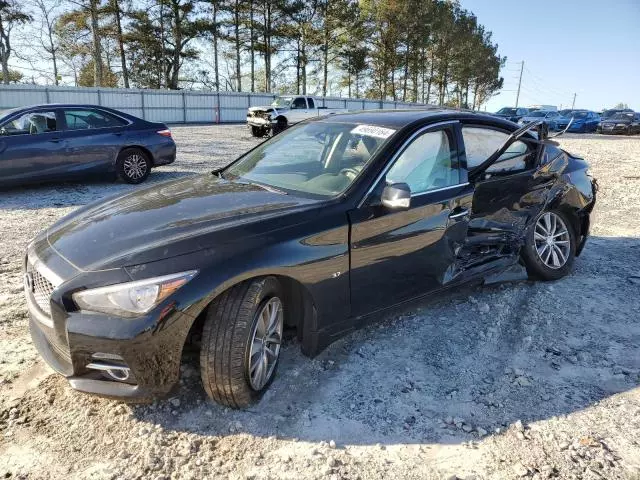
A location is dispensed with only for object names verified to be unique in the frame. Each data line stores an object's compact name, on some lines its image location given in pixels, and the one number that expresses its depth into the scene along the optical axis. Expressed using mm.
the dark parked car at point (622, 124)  30741
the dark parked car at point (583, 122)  32625
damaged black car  2383
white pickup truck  21734
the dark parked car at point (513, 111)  33794
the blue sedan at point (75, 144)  7953
